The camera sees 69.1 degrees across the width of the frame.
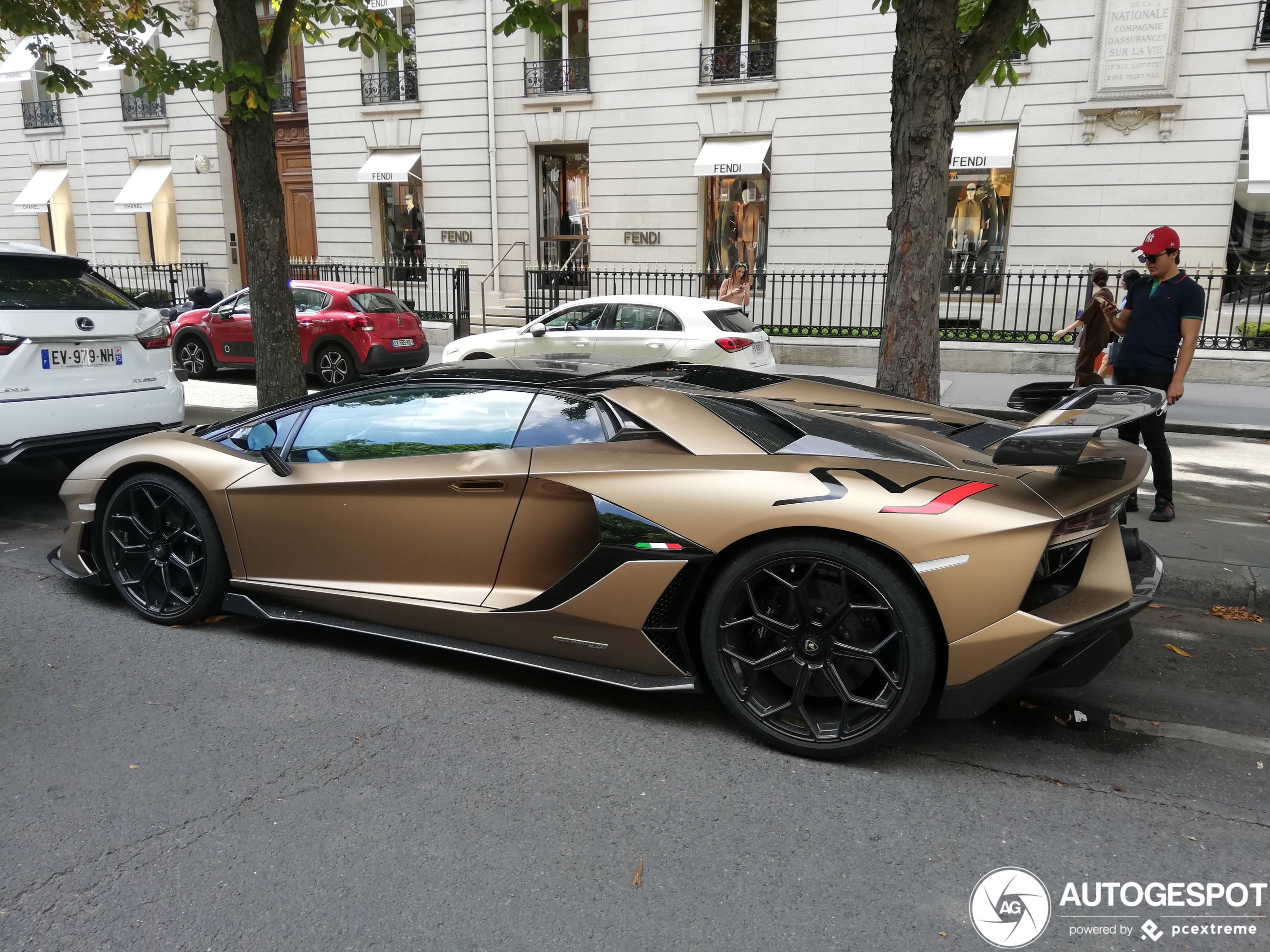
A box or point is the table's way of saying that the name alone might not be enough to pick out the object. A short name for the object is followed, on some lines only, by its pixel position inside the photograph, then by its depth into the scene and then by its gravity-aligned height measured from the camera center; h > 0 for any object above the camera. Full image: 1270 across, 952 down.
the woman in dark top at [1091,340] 9.29 -0.50
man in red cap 5.96 -0.28
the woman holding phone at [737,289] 14.87 -0.02
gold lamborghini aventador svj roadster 2.96 -0.90
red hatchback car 13.38 -0.71
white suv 5.88 -0.52
